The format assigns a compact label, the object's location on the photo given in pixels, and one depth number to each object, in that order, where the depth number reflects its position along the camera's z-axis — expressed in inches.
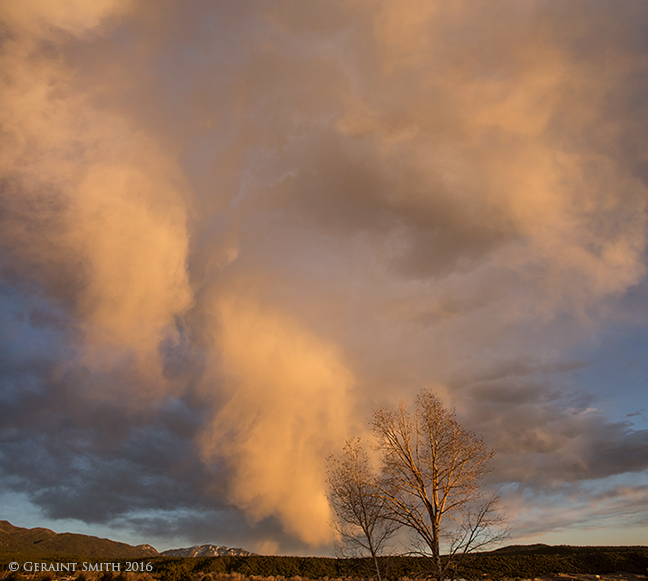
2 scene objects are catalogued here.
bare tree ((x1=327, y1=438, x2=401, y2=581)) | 1193.4
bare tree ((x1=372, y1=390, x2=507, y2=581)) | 601.9
